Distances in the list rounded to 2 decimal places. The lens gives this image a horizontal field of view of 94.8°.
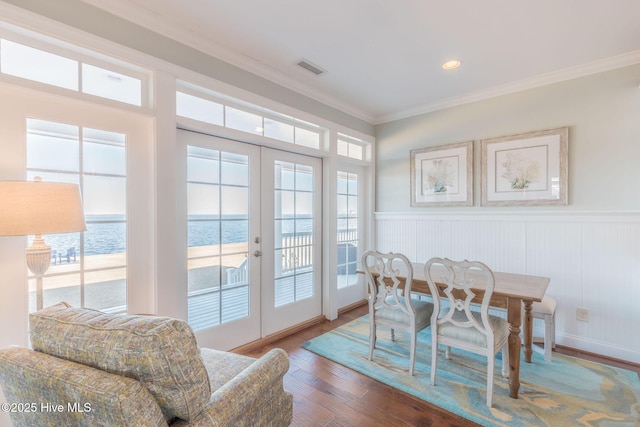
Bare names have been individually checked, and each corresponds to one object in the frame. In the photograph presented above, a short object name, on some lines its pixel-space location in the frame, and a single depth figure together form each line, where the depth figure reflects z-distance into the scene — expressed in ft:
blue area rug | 6.08
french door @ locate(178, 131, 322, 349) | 8.18
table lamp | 4.13
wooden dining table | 6.43
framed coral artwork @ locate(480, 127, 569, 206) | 9.34
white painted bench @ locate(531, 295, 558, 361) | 8.00
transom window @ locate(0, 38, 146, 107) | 5.22
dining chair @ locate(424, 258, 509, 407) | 6.39
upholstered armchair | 2.84
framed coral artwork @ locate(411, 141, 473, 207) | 11.12
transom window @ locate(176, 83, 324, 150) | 7.60
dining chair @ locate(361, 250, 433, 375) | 7.59
